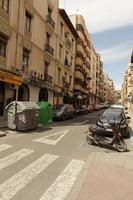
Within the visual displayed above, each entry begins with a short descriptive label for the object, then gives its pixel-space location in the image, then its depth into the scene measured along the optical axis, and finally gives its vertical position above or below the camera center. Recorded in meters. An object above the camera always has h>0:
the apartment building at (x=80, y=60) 26.87 +9.04
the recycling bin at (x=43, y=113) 10.28 -0.81
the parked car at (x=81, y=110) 18.22 -0.97
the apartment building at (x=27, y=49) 10.94 +5.21
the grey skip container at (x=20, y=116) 7.91 -0.82
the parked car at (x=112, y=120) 7.47 -0.97
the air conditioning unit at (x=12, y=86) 11.14 +1.33
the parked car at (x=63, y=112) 12.52 -0.88
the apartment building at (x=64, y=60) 19.14 +6.91
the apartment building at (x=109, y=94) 75.29 +6.10
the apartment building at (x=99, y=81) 53.50 +9.55
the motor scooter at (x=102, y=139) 5.71 -1.55
